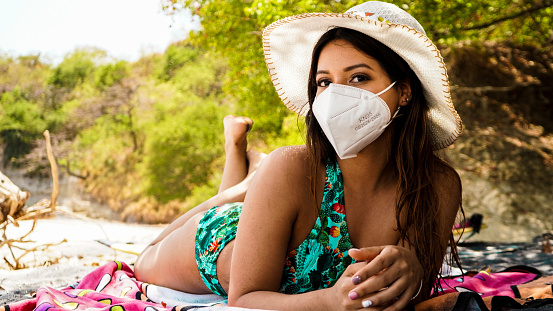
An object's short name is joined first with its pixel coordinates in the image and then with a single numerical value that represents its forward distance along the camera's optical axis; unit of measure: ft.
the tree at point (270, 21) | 17.44
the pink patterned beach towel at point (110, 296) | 6.06
